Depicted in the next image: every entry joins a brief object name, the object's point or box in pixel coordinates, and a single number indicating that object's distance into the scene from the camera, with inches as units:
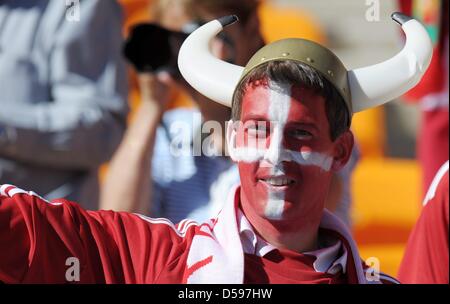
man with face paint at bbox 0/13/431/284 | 172.6
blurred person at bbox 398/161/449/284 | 218.4
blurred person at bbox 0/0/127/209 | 258.4
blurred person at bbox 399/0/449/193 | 323.0
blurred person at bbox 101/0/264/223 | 268.4
